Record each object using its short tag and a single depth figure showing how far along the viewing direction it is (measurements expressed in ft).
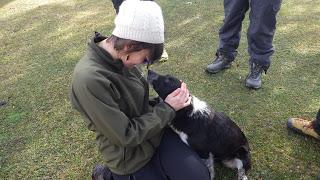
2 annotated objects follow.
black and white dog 6.95
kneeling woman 5.46
